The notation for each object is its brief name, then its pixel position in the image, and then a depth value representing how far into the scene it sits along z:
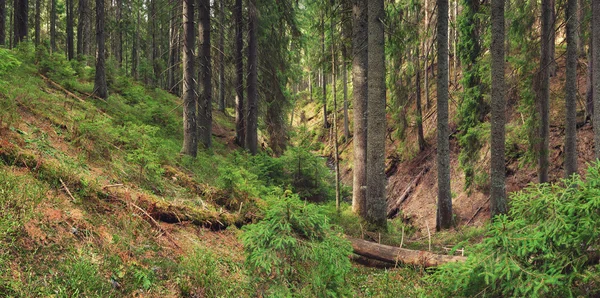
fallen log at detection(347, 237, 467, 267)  6.34
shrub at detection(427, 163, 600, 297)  2.74
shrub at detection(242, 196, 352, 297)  3.60
